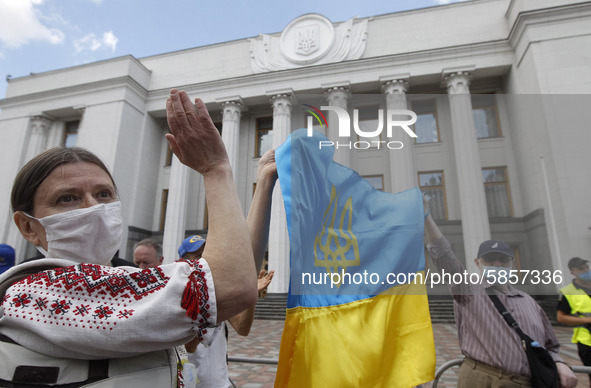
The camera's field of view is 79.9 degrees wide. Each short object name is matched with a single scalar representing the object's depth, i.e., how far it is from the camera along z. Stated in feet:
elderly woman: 2.64
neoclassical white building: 48.49
